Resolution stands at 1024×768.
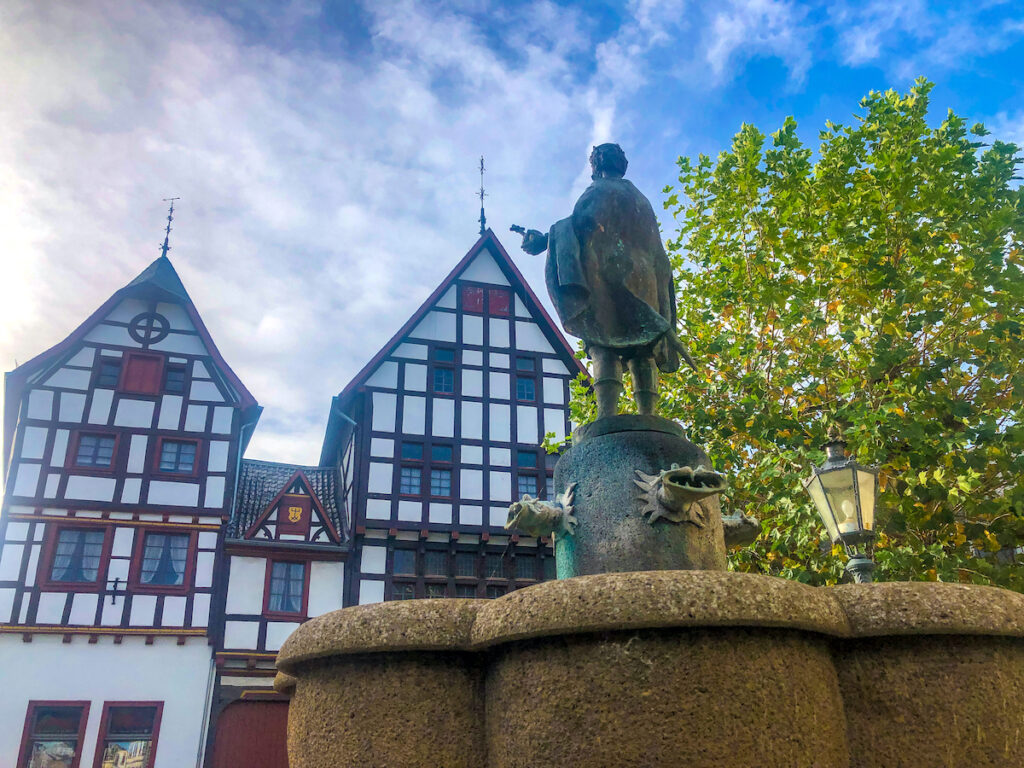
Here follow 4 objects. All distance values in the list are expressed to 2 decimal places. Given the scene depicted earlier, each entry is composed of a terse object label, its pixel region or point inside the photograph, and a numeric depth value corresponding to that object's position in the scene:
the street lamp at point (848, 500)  5.92
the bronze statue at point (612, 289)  5.25
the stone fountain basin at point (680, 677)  2.72
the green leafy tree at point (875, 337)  9.32
